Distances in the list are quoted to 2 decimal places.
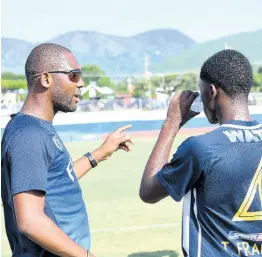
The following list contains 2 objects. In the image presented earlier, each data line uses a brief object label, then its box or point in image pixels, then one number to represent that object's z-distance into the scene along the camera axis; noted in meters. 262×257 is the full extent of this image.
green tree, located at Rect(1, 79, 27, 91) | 93.62
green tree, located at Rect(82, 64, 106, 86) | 130.51
